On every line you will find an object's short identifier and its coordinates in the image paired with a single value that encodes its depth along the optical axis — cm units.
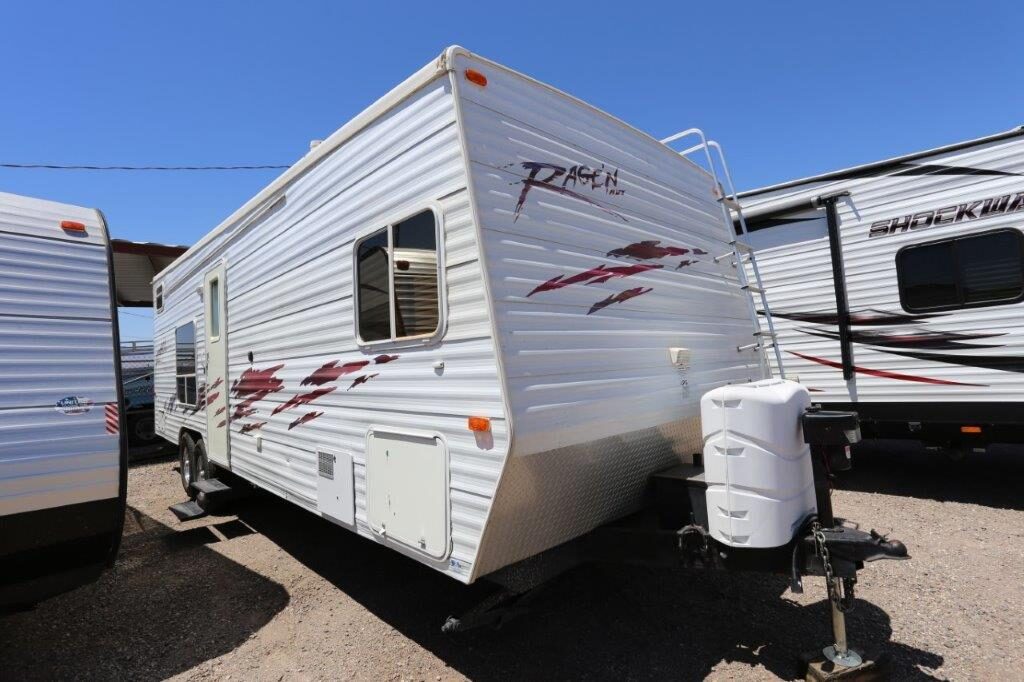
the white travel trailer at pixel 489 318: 259
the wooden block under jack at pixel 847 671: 259
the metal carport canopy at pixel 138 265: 1190
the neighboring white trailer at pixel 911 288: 534
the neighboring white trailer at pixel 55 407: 326
